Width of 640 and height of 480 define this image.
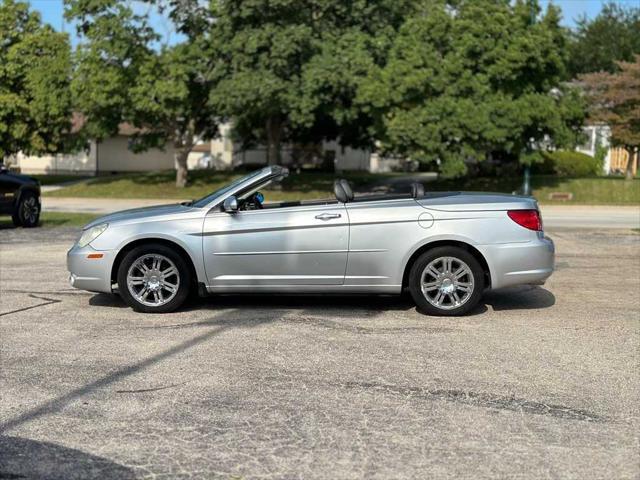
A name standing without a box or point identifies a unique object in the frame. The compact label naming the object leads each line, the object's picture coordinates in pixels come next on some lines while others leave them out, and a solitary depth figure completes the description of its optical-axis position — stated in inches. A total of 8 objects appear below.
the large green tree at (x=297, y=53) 1219.2
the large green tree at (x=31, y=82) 1347.2
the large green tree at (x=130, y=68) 1266.0
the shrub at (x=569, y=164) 1573.6
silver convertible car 319.3
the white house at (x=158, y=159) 1904.5
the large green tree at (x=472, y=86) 1196.5
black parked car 684.7
